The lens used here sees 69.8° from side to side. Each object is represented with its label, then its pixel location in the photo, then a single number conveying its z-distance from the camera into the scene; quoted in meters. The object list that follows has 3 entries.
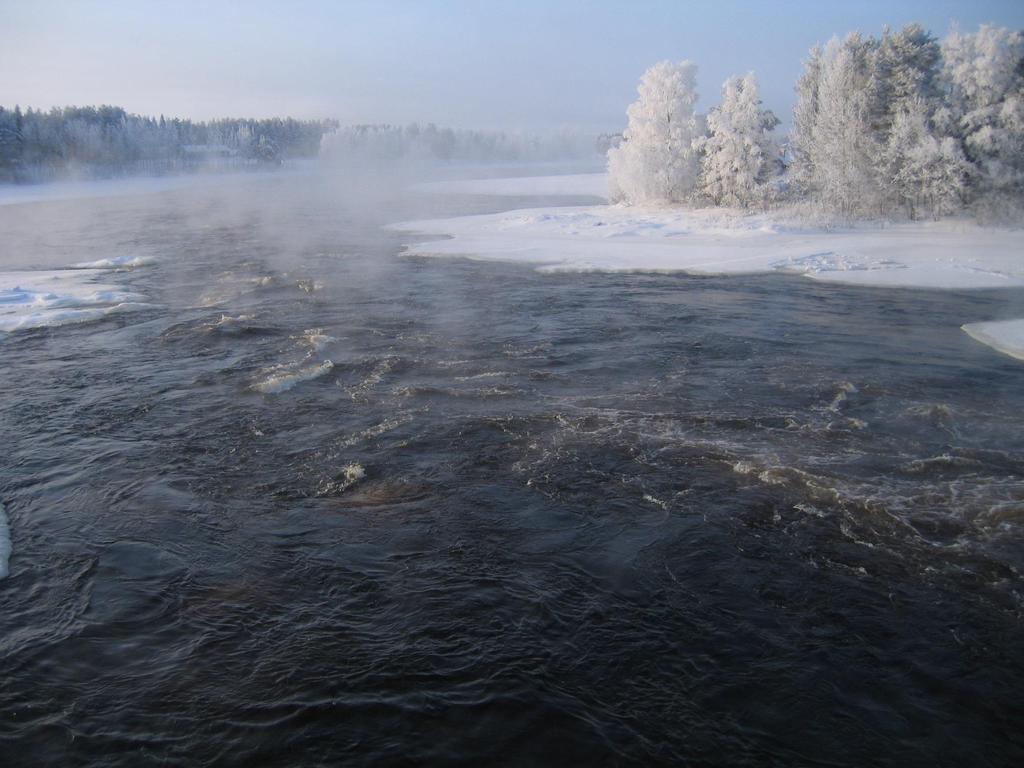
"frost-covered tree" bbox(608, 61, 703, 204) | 41.88
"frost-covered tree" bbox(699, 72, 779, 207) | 38.00
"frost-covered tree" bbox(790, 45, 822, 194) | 36.72
